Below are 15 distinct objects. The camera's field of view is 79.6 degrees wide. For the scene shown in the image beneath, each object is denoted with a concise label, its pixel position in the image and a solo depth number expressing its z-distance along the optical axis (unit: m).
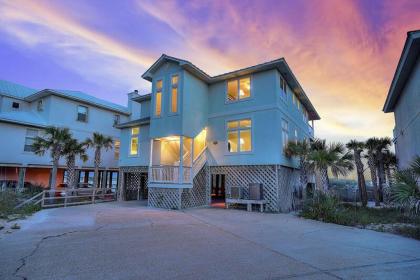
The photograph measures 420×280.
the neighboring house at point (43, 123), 18.94
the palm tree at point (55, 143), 15.09
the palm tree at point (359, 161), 14.80
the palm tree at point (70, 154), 15.66
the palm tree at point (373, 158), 15.55
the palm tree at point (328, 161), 12.43
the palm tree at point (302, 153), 13.44
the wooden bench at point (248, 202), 12.78
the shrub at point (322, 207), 9.76
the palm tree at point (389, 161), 18.13
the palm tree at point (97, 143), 17.22
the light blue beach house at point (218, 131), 13.47
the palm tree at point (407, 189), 6.04
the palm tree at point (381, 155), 16.64
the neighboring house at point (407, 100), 8.99
